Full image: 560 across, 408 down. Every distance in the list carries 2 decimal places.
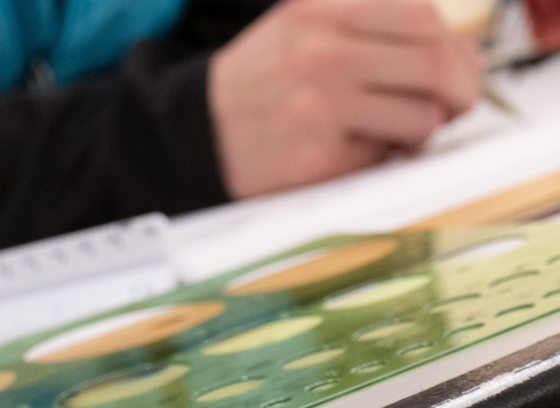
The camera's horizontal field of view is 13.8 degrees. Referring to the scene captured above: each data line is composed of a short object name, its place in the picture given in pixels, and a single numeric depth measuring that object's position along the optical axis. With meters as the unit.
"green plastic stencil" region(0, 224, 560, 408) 0.53
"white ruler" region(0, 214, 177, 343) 0.64
